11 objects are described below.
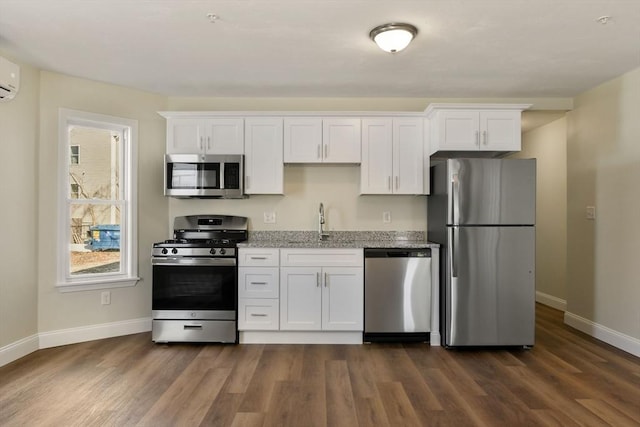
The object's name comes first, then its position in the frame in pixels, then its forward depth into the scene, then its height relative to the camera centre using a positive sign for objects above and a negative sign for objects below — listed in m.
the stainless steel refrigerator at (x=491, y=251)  3.20 -0.31
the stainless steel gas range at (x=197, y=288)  3.37 -0.68
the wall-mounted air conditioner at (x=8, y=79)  2.66 +1.01
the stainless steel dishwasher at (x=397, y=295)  3.35 -0.73
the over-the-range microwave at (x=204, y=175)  3.62 +0.40
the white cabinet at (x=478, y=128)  3.51 +0.85
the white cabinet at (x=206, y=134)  3.68 +0.82
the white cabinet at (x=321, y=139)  3.68 +0.77
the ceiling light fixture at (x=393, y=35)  2.43 +1.22
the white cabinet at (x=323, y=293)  3.38 -0.72
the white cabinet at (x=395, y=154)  3.69 +0.63
